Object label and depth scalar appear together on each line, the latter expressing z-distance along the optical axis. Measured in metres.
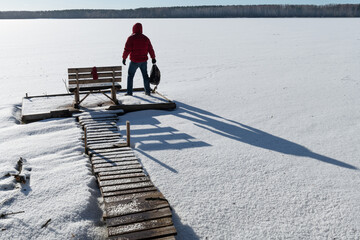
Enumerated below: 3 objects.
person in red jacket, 7.95
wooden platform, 6.96
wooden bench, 7.07
